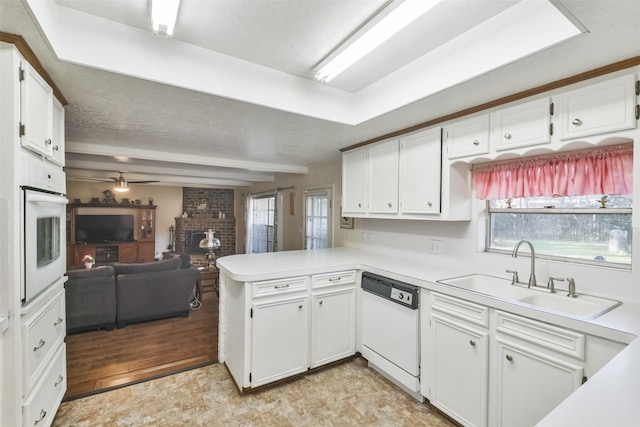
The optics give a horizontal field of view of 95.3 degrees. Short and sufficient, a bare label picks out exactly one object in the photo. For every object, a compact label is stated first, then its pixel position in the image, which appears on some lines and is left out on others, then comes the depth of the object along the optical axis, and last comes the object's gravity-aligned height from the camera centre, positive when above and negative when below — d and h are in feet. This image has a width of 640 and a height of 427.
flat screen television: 23.57 -1.59
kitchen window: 5.50 +0.17
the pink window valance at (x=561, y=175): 5.32 +0.79
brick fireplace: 26.71 -0.98
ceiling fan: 17.72 +1.62
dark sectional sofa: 10.87 -3.36
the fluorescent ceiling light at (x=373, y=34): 4.16 +2.89
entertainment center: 23.26 -1.96
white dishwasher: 7.04 -3.14
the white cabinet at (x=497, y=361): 4.53 -2.74
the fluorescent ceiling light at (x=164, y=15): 4.18 +2.94
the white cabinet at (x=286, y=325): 7.22 -3.10
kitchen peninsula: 2.34 -1.59
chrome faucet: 6.16 -1.19
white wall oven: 4.60 -0.57
